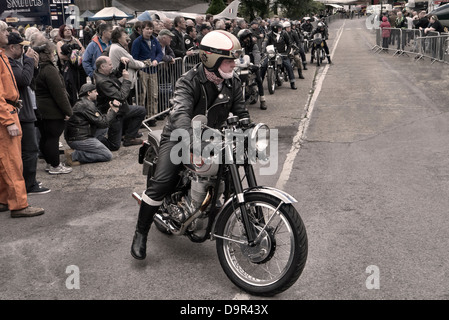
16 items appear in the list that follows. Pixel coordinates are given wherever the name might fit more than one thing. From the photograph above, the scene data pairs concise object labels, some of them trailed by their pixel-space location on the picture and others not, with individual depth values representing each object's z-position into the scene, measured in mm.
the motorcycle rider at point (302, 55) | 19219
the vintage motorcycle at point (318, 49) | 21384
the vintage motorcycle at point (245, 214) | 3885
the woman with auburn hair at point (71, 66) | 11250
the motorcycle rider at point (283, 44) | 15754
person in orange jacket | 5801
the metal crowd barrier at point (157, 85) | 10867
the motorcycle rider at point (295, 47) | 17544
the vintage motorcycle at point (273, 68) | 14344
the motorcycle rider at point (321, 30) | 20594
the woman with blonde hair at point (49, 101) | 7449
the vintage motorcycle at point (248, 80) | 11133
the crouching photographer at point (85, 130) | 8328
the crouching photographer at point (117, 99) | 8820
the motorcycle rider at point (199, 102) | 4302
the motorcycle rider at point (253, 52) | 12885
